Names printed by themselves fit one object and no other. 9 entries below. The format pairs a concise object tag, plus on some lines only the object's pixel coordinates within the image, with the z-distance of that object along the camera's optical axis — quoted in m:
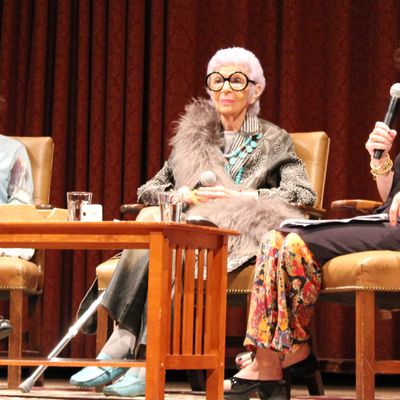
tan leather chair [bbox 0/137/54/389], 7.08
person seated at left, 7.89
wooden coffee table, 4.88
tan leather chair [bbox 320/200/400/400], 5.79
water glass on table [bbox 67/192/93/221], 5.41
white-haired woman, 6.48
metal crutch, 6.30
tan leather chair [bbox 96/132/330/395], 6.68
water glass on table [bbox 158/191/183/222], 5.30
